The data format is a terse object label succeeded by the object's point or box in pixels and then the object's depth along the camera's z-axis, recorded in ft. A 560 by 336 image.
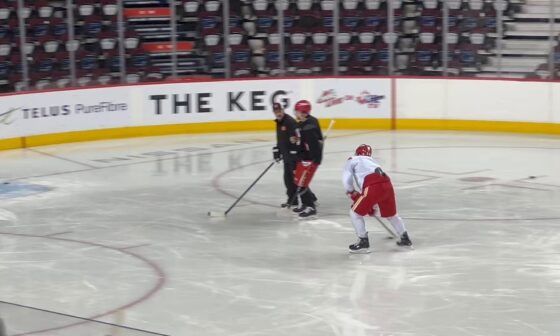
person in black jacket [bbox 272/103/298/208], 67.17
